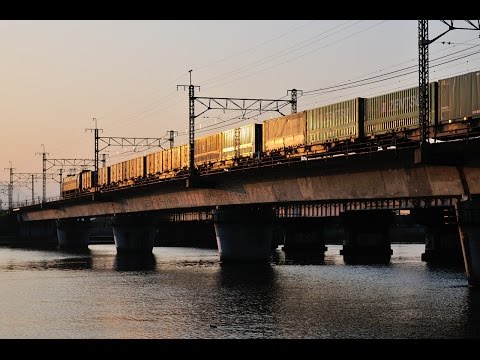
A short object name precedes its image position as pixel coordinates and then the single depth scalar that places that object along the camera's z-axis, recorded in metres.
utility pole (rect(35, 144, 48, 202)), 167.93
